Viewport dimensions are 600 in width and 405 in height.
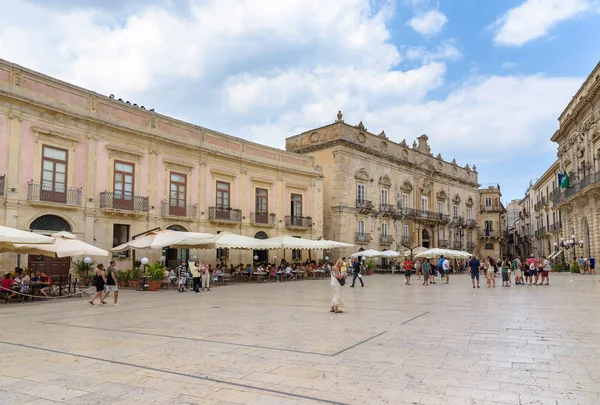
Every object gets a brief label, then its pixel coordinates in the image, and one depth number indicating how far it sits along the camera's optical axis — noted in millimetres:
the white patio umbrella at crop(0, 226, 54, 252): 12078
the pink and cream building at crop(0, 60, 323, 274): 18672
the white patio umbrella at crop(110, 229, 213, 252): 18125
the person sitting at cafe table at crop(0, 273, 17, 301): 13747
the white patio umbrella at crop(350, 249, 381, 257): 30969
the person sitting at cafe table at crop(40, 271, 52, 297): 14387
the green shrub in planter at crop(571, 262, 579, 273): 31389
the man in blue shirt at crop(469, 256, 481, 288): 19472
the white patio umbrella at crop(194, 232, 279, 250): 19809
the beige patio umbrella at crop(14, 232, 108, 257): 13953
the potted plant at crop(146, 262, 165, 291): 18047
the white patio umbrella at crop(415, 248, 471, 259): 28469
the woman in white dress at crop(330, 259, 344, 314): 10781
